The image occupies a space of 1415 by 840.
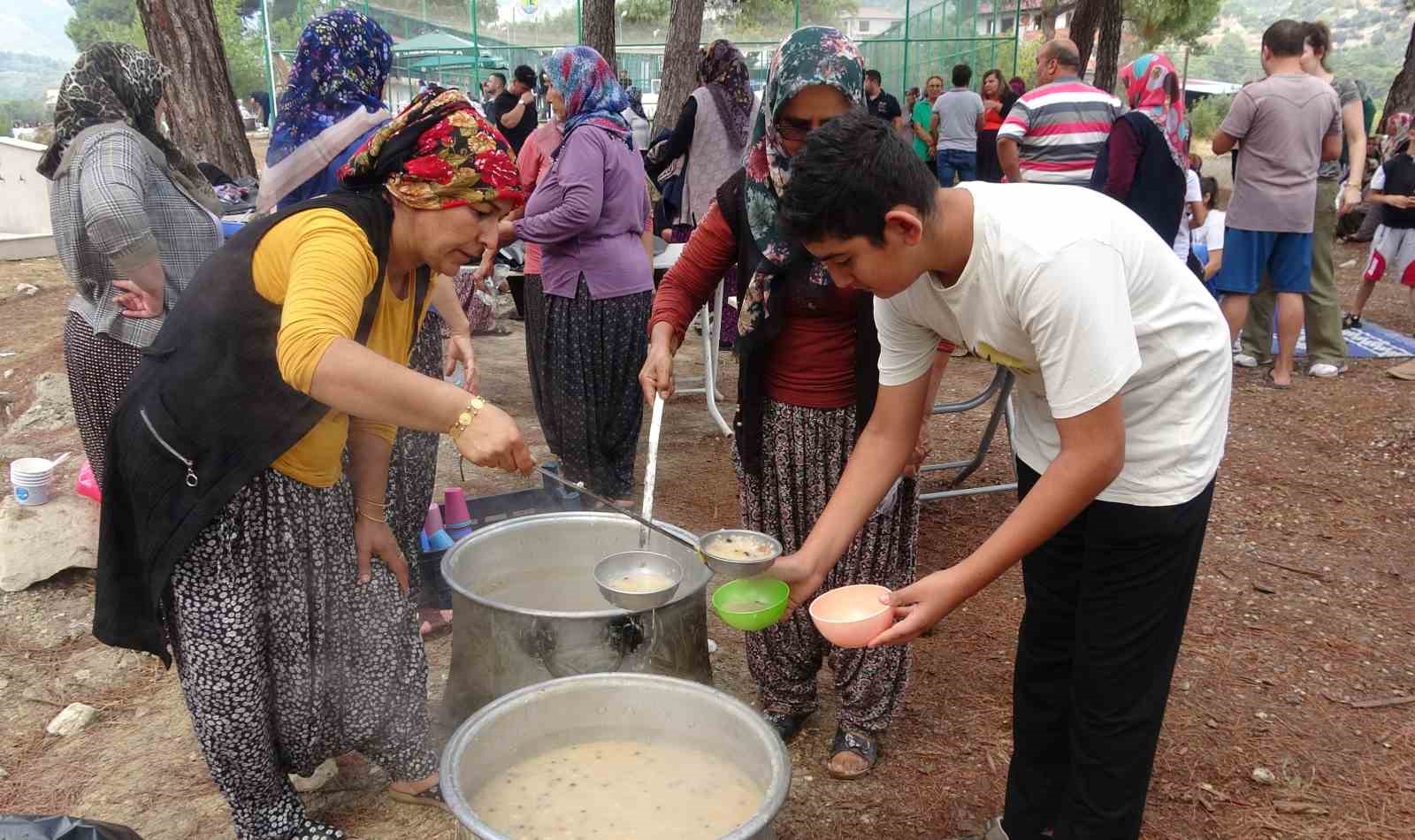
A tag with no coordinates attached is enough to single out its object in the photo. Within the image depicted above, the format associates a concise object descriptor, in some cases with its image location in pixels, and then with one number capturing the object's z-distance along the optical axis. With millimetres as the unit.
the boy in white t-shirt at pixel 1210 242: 6796
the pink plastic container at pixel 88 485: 3516
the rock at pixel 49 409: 5254
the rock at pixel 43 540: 3533
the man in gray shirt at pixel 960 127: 10859
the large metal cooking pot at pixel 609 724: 1761
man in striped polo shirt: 4770
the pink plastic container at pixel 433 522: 3445
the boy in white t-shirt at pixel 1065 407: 1490
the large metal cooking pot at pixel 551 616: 2170
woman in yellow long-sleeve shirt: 1670
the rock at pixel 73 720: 2838
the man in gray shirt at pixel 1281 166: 5539
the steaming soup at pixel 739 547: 2121
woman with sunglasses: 2254
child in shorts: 6969
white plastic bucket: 3555
